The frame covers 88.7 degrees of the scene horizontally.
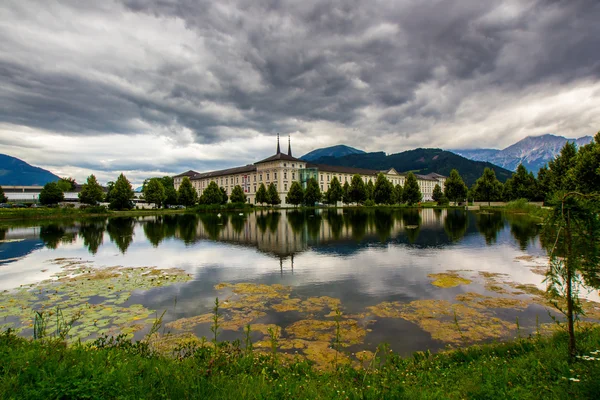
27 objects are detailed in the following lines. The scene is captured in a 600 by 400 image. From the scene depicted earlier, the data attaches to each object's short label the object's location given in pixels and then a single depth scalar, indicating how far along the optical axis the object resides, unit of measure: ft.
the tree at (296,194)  315.37
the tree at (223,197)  319.68
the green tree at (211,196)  303.89
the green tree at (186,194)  305.32
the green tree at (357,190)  304.09
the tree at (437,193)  345.08
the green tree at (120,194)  255.09
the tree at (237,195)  315.58
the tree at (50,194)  279.08
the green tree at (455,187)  278.67
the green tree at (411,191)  291.79
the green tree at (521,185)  240.05
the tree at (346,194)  314.96
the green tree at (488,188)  259.19
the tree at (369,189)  313.71
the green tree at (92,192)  260.83
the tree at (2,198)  319.55
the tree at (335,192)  323.16
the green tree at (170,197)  307.58
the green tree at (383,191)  296.40
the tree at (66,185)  405.92
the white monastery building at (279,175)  360.97
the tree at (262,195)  326.44
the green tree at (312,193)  321.52
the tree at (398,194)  323.24
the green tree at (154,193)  296.71
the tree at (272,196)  323.04
